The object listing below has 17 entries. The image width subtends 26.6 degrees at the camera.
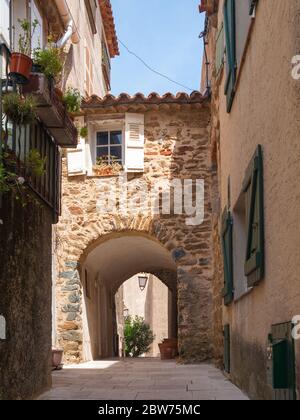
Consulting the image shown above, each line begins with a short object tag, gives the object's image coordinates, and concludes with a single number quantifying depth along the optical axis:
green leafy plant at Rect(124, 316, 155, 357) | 21.02
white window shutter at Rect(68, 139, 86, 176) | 11.75
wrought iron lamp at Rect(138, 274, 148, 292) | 24.25
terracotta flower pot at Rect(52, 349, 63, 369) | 10.05
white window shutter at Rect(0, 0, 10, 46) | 6.92
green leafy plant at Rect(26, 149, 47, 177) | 5.28
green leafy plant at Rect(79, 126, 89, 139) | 6.48
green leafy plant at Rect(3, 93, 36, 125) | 5.20
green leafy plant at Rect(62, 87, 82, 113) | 6.45
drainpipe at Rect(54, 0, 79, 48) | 10.45
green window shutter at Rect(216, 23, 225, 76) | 8.58
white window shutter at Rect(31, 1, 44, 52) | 8.98
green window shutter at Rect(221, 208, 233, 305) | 7.48
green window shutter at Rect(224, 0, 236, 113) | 6.71
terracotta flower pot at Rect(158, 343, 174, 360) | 13.73
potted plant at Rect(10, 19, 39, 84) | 5.36
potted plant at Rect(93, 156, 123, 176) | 11.80
